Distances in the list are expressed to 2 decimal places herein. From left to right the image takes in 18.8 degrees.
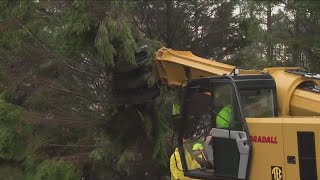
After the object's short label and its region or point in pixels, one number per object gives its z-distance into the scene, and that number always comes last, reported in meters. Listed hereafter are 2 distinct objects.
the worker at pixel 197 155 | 13.09
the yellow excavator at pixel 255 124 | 10.30
